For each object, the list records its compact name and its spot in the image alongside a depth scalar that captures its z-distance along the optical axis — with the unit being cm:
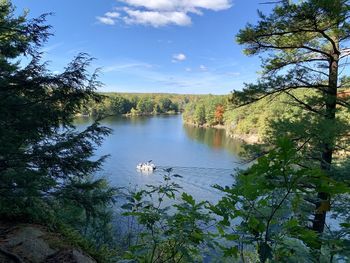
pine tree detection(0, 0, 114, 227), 395
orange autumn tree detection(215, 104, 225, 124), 7293
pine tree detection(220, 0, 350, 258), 613
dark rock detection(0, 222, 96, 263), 290
